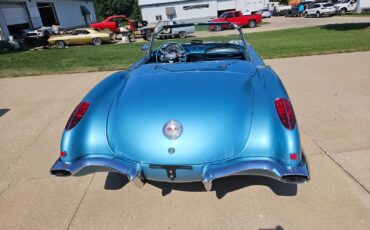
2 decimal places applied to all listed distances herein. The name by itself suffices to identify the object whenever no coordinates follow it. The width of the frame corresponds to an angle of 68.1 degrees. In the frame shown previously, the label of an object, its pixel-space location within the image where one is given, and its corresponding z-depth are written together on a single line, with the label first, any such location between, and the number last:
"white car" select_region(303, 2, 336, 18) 28.86
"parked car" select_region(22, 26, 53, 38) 19.19
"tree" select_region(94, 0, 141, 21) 52.69
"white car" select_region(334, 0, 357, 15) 29.58
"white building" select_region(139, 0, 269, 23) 34.66
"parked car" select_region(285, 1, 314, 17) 34.17
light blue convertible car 1.96
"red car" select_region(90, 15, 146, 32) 23.99
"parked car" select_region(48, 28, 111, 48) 16.95
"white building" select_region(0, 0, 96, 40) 20.25
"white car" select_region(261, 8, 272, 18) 35.41
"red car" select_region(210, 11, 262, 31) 23.78
